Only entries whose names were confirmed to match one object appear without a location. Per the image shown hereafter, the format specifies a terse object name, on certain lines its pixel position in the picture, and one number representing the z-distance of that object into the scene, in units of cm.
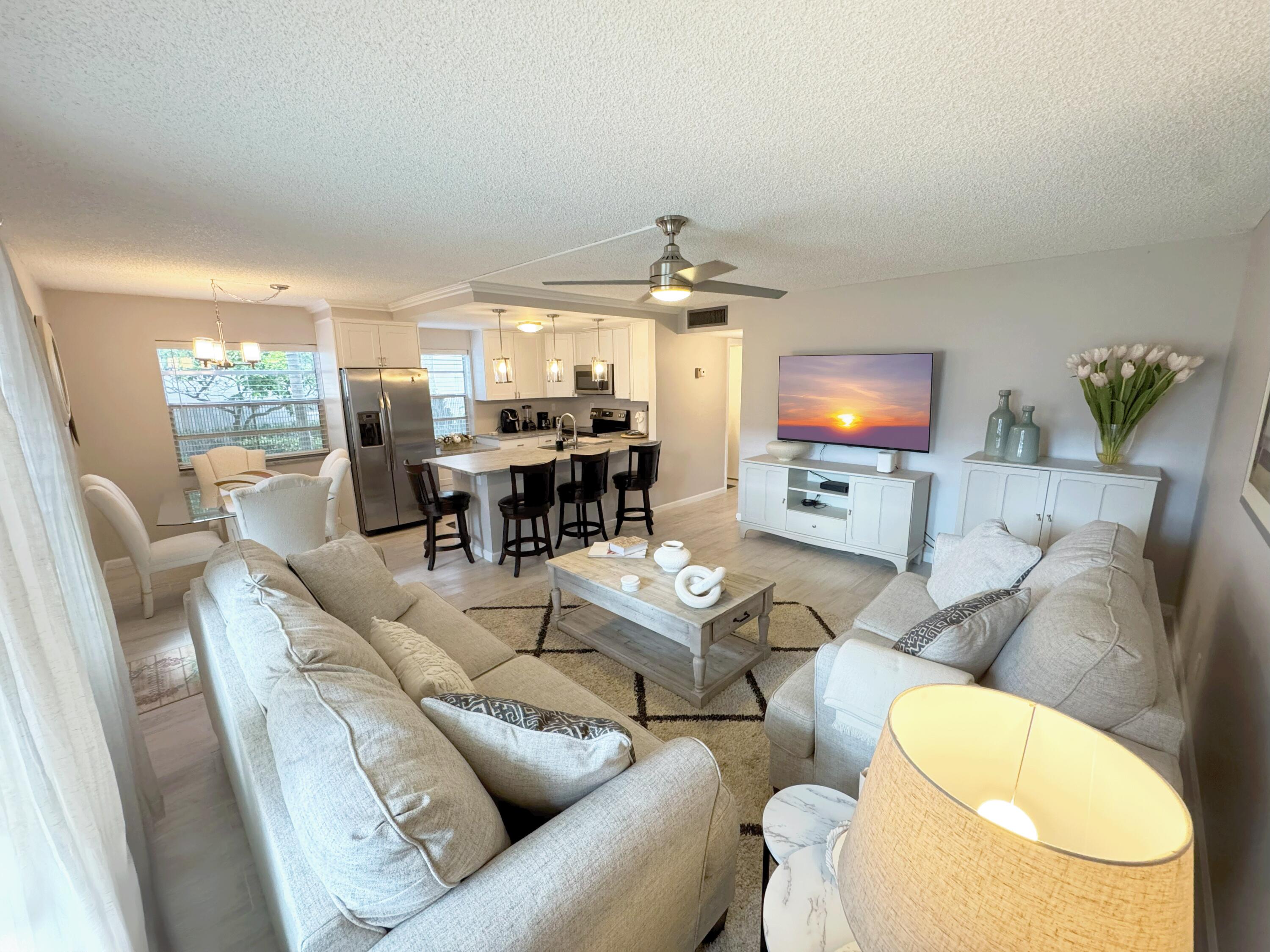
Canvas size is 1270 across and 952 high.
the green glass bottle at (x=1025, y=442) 352
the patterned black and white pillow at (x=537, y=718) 117
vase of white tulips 302
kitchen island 445
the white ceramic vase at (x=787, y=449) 490
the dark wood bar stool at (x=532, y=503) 415
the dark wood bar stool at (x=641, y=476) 498
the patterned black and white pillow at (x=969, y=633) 158
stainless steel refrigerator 513
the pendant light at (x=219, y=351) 383
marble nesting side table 103
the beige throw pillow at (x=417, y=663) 146
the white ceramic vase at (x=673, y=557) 284
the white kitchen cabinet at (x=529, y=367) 682
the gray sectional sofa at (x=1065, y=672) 133
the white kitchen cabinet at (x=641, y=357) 573
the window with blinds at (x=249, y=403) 488
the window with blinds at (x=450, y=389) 673
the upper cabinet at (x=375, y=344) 508
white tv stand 411
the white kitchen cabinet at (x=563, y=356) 683
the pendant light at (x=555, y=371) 577
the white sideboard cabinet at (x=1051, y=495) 311
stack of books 315
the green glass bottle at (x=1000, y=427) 365
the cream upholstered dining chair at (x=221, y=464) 472
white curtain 70
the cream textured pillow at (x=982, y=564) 227
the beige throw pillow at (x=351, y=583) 216
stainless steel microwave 636
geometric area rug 172
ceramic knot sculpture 249
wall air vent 554
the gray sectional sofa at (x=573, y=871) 89
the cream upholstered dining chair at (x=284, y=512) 330
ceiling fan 253
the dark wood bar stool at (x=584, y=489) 452
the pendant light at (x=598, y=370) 573
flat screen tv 420
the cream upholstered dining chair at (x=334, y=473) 425
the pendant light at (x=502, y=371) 555
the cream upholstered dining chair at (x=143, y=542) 327
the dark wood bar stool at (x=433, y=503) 430
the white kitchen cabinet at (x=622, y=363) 599
